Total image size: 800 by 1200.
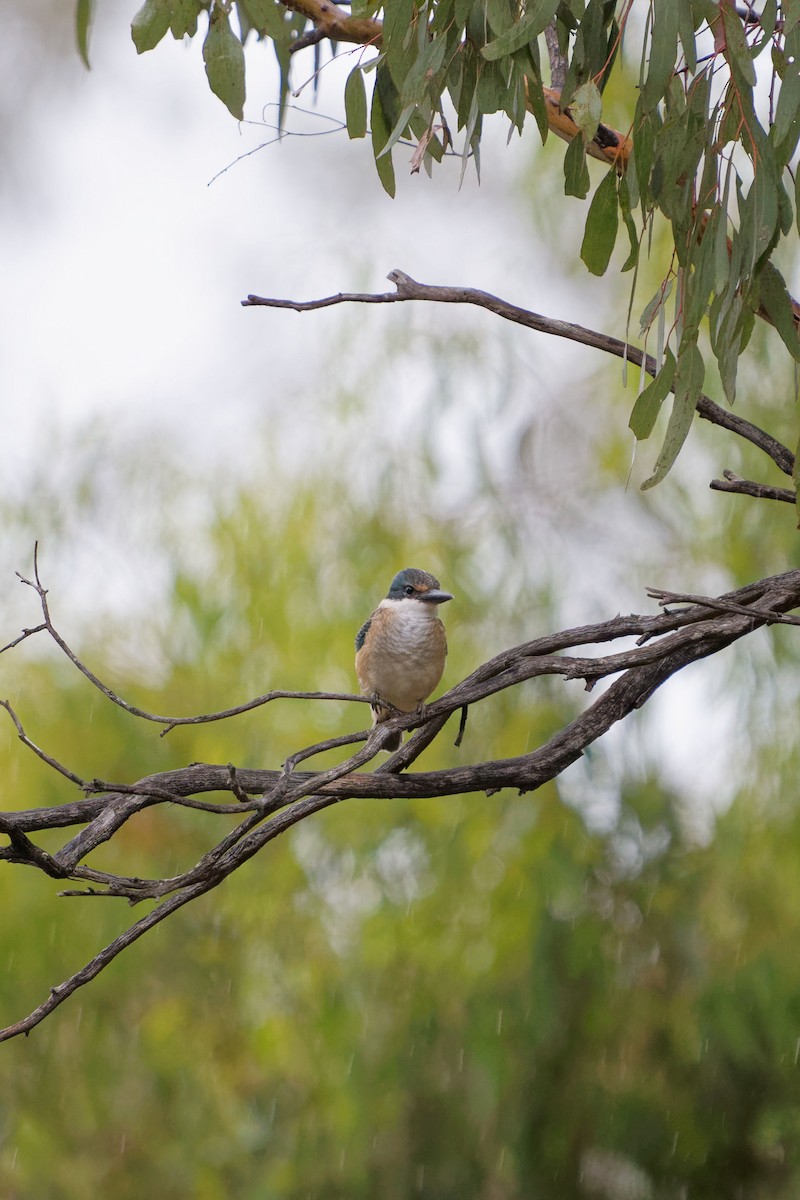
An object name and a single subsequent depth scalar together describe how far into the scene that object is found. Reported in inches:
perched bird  461.8
